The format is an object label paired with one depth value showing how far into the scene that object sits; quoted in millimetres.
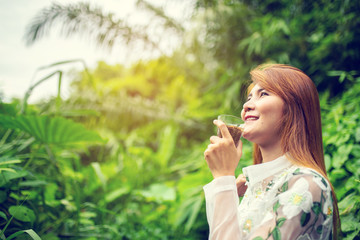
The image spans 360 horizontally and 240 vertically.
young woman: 727
